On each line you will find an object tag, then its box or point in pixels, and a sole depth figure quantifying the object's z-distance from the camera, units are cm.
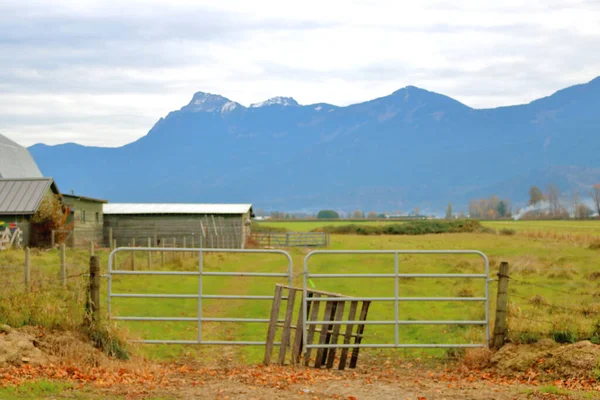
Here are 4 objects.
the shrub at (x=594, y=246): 4518
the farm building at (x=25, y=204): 4272
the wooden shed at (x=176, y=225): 5559
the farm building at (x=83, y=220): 4840
